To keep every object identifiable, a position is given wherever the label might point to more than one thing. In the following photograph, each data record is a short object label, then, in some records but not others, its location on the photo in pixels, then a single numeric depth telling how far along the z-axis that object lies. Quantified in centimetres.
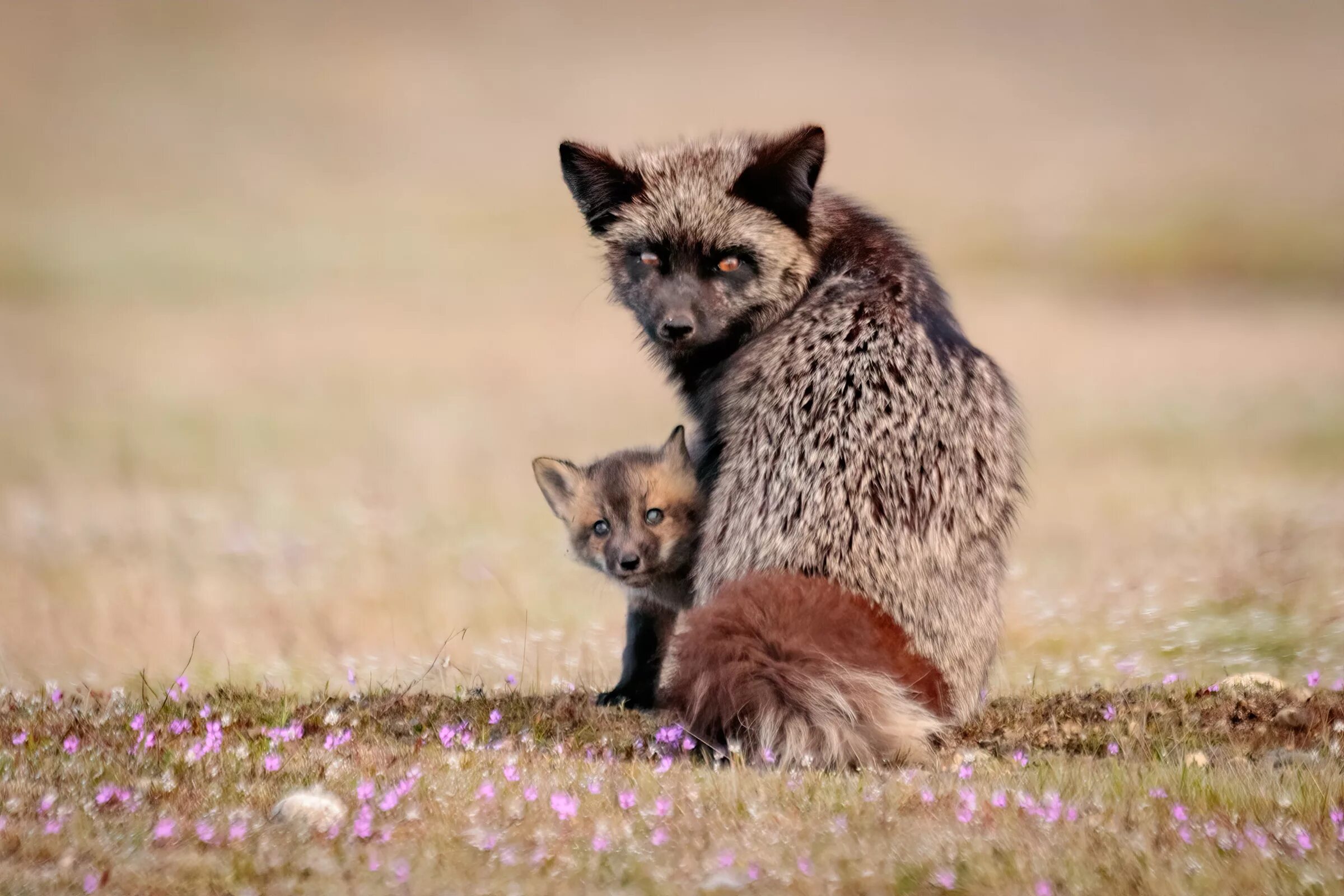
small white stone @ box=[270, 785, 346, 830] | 1058
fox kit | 1666
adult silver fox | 1309
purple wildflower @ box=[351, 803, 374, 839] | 1019
